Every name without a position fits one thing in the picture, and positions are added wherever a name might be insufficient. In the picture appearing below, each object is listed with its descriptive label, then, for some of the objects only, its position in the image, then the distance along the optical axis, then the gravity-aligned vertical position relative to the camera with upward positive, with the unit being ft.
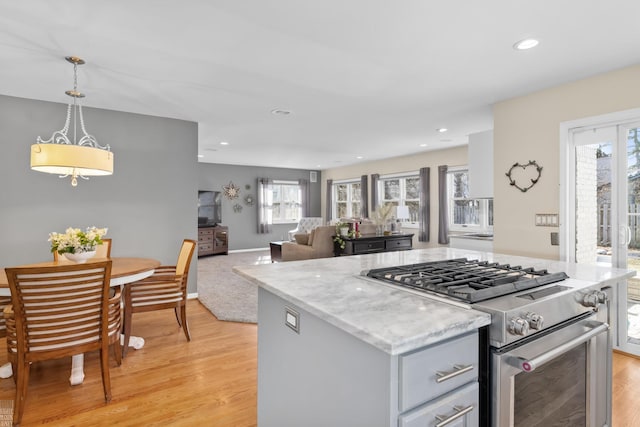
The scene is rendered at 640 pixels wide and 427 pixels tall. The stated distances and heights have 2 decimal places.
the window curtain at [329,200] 33.73 +1.18
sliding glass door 9.45 +0.16
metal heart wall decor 11.19 +1.27
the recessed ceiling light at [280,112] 13.43 +4.08
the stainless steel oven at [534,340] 3.63 -1.57
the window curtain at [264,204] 31.50 +0.75
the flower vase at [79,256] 8.74 -1.16
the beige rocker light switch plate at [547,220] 10.68 -0.29
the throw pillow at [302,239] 20.53 -1.66
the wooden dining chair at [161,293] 9.53 -2.40
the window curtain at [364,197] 29.14 +1.27
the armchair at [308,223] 30.45 -1.03
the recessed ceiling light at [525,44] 7.73 +3.93
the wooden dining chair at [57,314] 6.26 -2.01
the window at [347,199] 31.60 +1.20
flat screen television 27.99 +0.34
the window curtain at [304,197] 34.12 +1.51
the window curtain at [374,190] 28.27 +1.84
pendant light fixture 7.91 +1.30
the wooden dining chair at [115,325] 7.77 -2.66
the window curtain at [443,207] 22.39 +0.30
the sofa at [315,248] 18.08 -1.96
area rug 12.90 -3.81
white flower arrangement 8.67 -0.78
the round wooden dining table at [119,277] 7.83 -1.62
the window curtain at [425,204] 23.65 +0.53
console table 18.10 -1.82
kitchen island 3.12 -1.55
